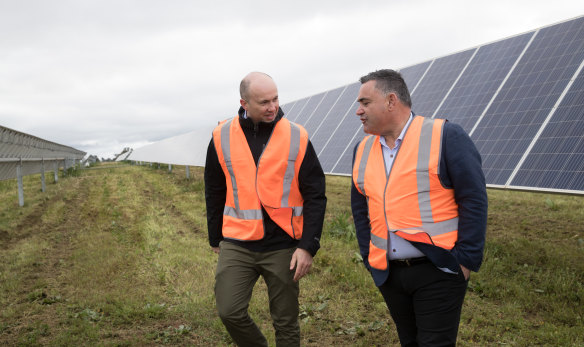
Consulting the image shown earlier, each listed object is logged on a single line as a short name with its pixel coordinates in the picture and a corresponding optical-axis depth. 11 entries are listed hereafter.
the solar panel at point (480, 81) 9.16
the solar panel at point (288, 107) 18.86
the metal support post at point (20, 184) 14.72
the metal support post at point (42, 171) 19.72
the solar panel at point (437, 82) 10.50
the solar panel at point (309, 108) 16.12
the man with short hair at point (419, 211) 2.48
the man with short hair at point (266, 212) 3.27
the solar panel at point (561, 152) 6.25
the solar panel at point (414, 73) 11.99
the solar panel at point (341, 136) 11.28
